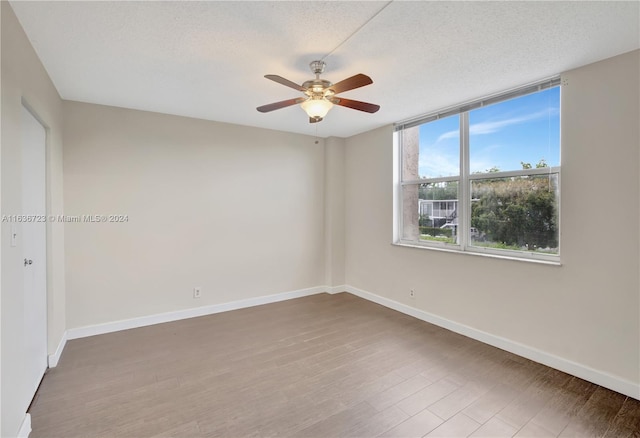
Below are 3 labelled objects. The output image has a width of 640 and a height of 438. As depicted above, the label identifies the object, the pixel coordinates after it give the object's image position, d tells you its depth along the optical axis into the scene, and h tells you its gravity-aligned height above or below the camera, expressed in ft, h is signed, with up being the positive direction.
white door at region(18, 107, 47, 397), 7.07 -0.79
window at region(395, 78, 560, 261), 9.09 +1.44
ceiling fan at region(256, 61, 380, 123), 7.58 +2.99
